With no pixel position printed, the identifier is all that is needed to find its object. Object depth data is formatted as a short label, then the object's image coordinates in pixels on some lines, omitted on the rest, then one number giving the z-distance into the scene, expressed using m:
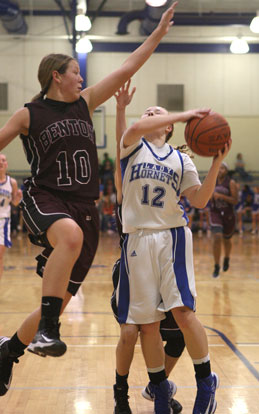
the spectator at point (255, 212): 18.44
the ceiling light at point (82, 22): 15.97
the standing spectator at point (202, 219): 18.52
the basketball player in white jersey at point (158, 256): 3.31
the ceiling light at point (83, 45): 16.66
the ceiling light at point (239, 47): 17.29
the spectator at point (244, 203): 18.62
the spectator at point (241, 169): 20.50
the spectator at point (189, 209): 16.98
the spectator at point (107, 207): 18.14
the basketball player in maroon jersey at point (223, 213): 9.41
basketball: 3.13
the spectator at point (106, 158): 19.72
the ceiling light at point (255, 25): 15.33
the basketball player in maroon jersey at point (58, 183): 3.00
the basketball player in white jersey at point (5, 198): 7.24
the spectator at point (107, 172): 19.03
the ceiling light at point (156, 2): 13.49
